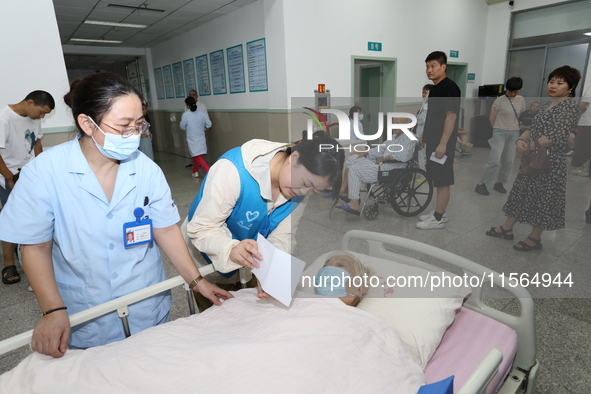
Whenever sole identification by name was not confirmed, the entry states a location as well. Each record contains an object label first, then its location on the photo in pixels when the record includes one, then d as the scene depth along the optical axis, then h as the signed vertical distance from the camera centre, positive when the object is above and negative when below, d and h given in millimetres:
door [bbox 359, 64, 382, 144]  5914 +129
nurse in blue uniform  947 -312
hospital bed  1158 -889
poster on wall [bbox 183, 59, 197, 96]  6508 +610
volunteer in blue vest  1172 -291
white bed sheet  908 -711
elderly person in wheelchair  3377 -578
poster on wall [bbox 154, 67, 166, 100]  7577 +535
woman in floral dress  2348 -491
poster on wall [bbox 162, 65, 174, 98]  7223 +557
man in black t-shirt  2881 -301
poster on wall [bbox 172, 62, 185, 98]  6855 +542
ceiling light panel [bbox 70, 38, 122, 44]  6660 +1341
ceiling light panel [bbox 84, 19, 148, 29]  5526 +1373
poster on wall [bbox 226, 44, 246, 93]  5340 +574
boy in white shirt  2432 -186
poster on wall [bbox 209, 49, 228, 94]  5734 +564
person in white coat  5461 -342
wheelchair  3389 -891
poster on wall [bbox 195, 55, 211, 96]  6152 +555
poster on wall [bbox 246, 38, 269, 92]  4910 +566
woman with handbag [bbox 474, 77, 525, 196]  3273 -364
